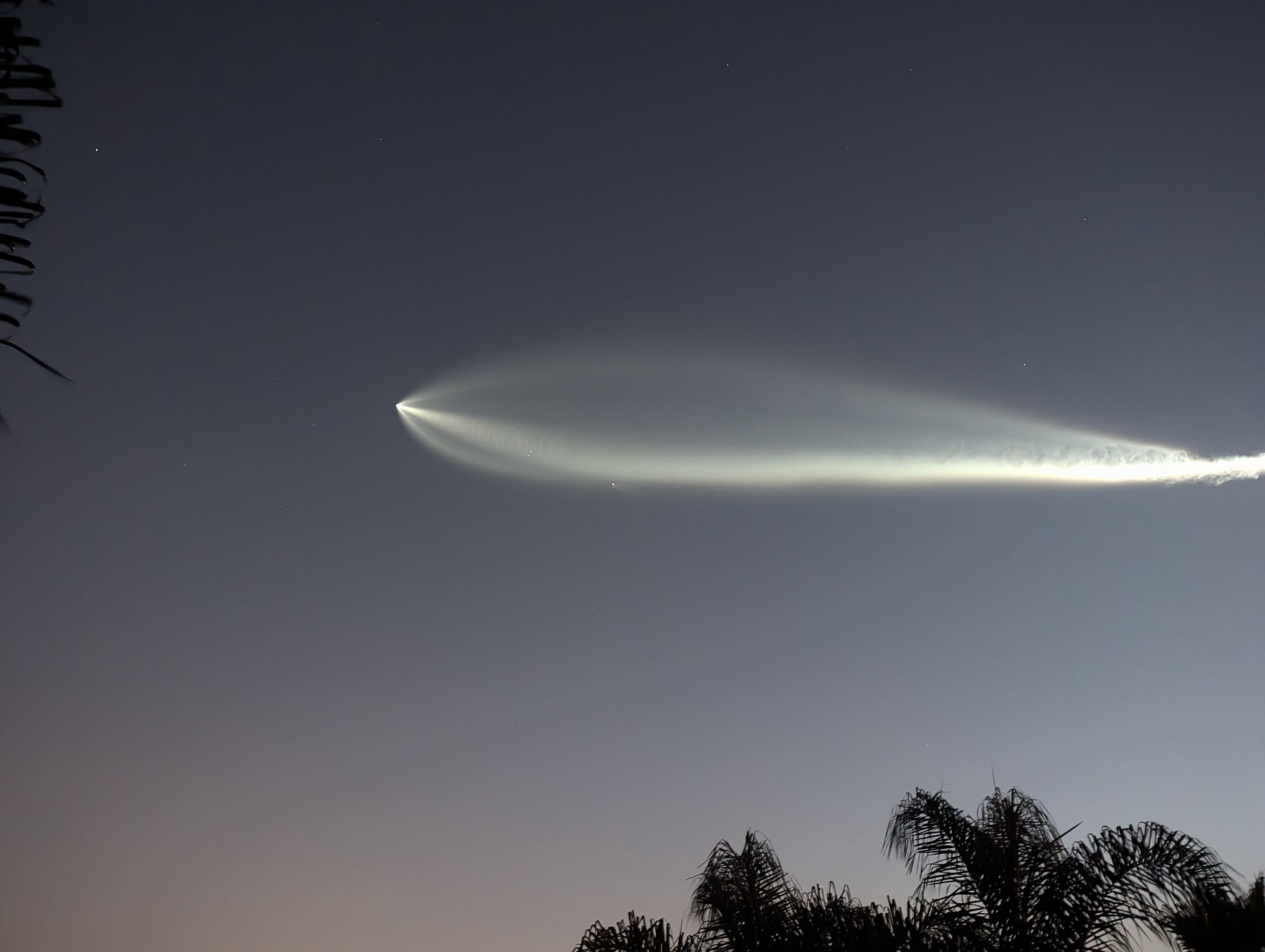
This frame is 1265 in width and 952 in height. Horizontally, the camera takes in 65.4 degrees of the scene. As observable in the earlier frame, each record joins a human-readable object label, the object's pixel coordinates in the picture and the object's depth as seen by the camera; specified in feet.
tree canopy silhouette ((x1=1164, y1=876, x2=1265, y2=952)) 26.00
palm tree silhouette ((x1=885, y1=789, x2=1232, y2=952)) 40.50
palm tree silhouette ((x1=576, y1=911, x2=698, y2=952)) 41.27
